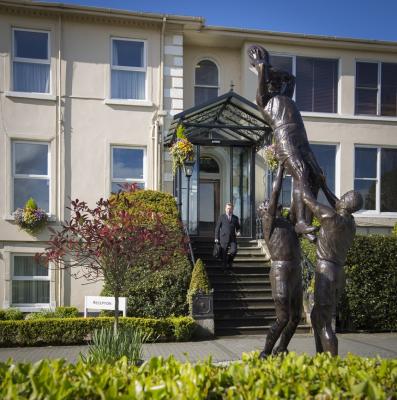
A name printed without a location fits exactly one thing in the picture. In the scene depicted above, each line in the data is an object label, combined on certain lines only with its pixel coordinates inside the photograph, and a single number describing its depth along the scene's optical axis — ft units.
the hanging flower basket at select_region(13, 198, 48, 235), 44.78
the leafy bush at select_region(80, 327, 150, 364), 19.48
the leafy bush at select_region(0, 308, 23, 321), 38.14
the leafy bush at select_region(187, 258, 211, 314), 34.71
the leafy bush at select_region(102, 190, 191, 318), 35.09
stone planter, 34.32
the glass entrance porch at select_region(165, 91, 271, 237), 48.52
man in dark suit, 42.22
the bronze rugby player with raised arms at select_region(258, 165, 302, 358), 18.71
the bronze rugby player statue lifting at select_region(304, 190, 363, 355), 16.97
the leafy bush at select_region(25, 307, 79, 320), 38.42
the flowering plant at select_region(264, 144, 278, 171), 44.74
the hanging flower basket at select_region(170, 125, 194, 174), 44.04
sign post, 33.81
